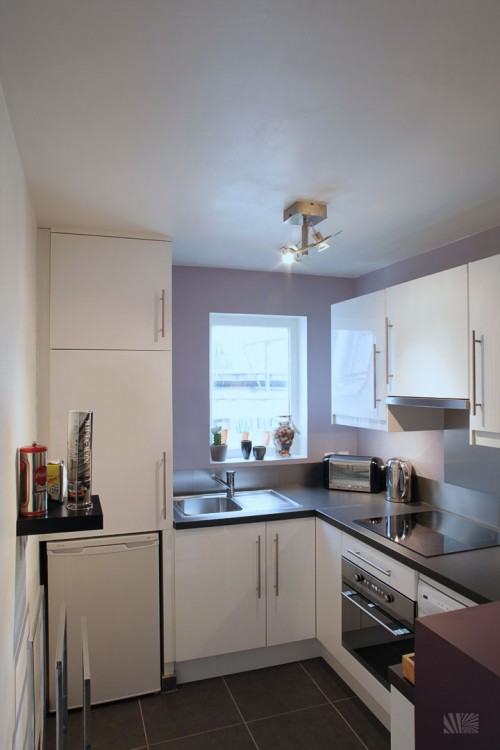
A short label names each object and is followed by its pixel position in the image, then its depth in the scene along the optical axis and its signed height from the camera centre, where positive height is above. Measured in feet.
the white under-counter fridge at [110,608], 7.92 -3.64
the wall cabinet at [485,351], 6.43 +0.47
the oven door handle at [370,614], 6.89 -3.44
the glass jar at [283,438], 11.25 -1.19
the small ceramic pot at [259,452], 10.91 -1.46
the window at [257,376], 11.23 +0.23
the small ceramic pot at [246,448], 10.93 -1.37
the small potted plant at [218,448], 10.58 -1.33
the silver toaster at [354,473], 10.46 -1.88
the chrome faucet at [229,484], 10.14 -2.02
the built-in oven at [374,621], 6.76 -3.45
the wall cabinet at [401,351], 7.16 +0.59
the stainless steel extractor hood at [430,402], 6.91 -0.25
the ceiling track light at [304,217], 6.90 +2.42
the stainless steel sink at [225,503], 9.69 -2.32
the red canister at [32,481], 4.95 -0.96
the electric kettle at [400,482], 9.66 -1.88
